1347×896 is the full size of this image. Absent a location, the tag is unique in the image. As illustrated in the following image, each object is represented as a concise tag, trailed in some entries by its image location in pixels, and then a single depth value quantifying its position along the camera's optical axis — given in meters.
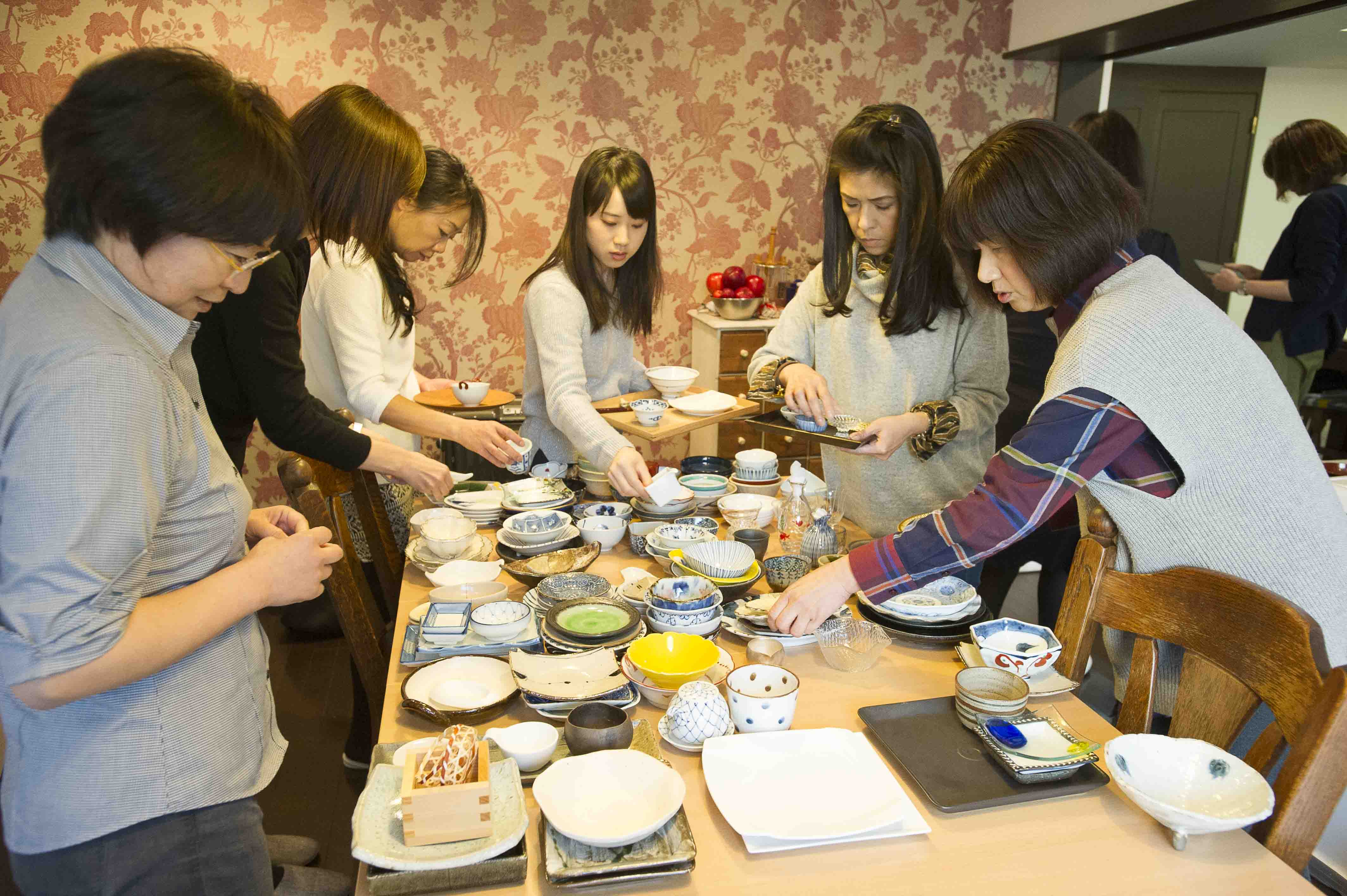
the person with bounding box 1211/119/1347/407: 3.33
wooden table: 1.00
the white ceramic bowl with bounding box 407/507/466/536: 2.05
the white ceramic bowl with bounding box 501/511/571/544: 1.92
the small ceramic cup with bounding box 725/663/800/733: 1.26
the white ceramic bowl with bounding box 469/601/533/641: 1.48
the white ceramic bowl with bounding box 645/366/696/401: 2.46
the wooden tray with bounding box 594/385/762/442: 2.22
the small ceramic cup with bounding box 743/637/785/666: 1.50
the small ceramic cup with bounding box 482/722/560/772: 1.17
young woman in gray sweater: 2.23
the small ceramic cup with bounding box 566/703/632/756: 1.19
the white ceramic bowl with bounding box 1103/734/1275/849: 1.03
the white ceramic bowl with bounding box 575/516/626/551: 1.93
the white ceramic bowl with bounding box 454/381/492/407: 3.22
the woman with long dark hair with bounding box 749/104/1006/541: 2.03
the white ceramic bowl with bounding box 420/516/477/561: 1.83
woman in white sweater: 2.28
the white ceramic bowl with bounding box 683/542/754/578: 1.71
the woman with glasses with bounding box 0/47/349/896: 0.91
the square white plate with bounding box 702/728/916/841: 1.09
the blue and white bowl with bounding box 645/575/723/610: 1.54
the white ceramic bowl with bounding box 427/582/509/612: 1.65
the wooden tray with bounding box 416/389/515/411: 3.21
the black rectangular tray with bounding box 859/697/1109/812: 1.15
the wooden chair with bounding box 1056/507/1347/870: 1.06
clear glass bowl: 1.48
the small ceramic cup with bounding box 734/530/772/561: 1.93
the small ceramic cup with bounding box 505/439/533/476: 2.16
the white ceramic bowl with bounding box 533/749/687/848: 1.03
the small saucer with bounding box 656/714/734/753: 1.24
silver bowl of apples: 4.35
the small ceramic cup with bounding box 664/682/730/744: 1.24
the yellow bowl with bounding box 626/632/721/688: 1.35
